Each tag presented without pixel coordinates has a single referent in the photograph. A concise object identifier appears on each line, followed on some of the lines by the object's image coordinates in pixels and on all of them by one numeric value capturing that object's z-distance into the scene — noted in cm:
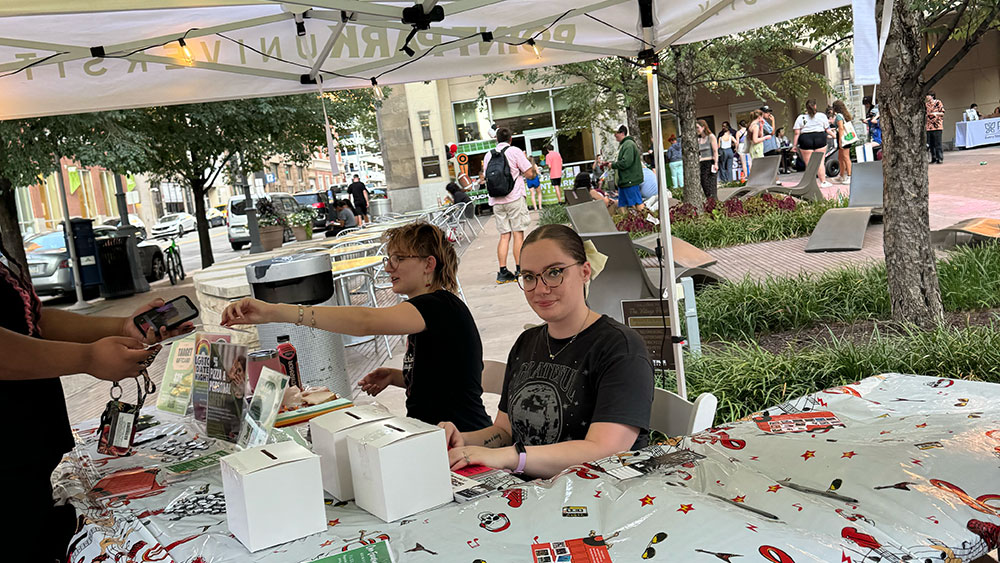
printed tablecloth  176
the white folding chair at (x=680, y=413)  269
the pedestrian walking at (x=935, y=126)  1998
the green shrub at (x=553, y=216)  1747
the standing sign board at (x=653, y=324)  460
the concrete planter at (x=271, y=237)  2083
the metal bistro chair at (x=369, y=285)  835
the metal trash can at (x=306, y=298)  533
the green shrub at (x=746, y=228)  1190
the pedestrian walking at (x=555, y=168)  2286
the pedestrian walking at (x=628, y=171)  1332
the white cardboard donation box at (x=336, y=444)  220
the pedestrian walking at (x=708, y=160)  1734
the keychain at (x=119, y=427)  296
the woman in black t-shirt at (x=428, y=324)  300
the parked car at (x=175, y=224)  4284
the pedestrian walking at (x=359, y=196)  2198
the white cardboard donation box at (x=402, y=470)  199
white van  2747
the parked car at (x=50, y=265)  1562
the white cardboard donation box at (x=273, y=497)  190
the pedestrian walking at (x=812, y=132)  1719
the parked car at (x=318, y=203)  2933
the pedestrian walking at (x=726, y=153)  2289
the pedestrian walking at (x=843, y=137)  1720
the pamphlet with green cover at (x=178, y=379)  330
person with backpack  1046
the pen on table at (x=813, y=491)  193
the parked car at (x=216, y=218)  4750
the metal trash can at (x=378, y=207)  3023
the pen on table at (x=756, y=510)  186
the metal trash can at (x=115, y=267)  1597
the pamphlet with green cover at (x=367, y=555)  181
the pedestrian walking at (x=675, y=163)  2084
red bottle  329
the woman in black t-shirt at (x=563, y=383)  246
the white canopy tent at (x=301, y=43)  434
